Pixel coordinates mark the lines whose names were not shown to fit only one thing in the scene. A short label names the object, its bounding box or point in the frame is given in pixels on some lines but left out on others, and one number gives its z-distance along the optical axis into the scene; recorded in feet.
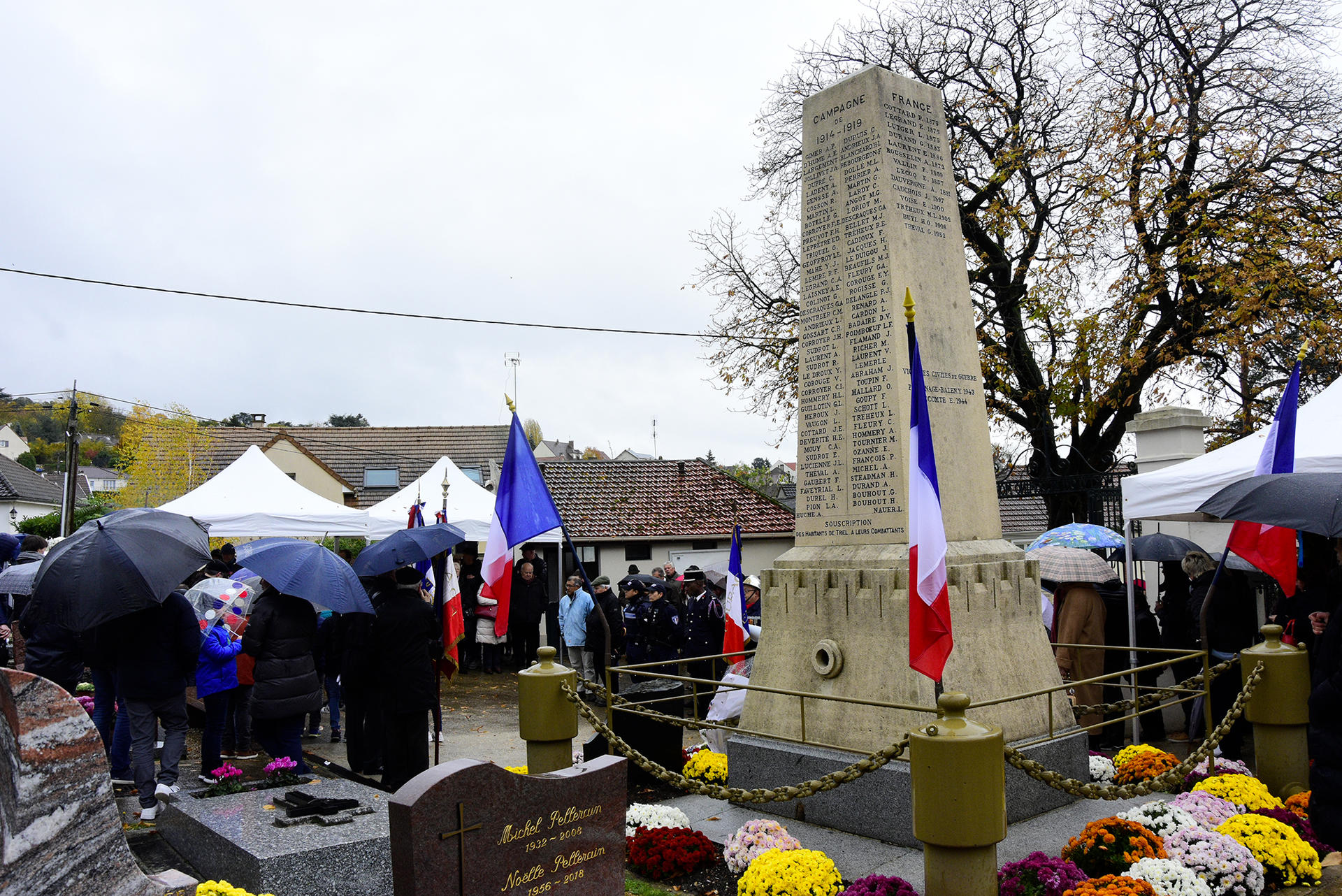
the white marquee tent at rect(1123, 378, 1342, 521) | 29.60
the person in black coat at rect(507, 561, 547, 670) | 53.42
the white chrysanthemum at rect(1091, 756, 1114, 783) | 24.88
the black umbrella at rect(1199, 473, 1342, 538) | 19.01
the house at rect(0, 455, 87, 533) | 144.56
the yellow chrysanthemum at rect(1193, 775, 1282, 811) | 20.79
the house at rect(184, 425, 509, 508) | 137.28
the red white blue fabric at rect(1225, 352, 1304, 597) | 22.89
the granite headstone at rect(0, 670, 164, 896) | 10.83
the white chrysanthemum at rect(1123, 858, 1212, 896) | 16.78
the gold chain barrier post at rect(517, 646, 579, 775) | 21.08
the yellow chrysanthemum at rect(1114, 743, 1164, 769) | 24.99
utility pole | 86.61
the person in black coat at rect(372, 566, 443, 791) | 26.35
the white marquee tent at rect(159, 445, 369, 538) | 47.44
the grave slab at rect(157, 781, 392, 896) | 16.12
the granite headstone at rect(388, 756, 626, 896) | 12.27
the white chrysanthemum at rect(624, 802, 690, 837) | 21.59
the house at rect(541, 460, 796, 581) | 71.56
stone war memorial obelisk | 21.95
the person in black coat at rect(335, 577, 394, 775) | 27.17
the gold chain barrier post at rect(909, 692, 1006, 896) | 13.21
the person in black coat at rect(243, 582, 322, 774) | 26.43
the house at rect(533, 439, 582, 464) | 197.26
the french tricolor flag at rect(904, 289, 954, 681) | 16.92
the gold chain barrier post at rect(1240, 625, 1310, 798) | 21.57
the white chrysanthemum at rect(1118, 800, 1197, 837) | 19.24
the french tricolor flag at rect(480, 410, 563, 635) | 24.13
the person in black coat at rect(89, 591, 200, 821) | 23.77
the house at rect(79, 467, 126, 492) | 308.40
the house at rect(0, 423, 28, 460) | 279.90
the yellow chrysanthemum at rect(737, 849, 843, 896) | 17.37
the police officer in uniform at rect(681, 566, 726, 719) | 42.04
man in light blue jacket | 44.24
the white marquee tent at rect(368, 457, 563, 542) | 51.26
